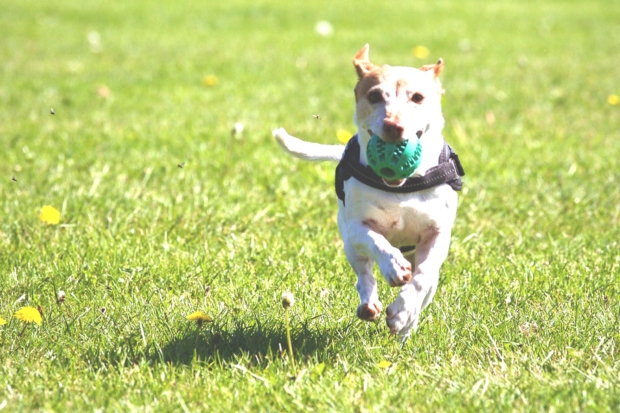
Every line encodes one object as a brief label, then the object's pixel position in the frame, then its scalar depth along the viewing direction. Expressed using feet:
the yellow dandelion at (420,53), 69.50
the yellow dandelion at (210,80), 57.82
